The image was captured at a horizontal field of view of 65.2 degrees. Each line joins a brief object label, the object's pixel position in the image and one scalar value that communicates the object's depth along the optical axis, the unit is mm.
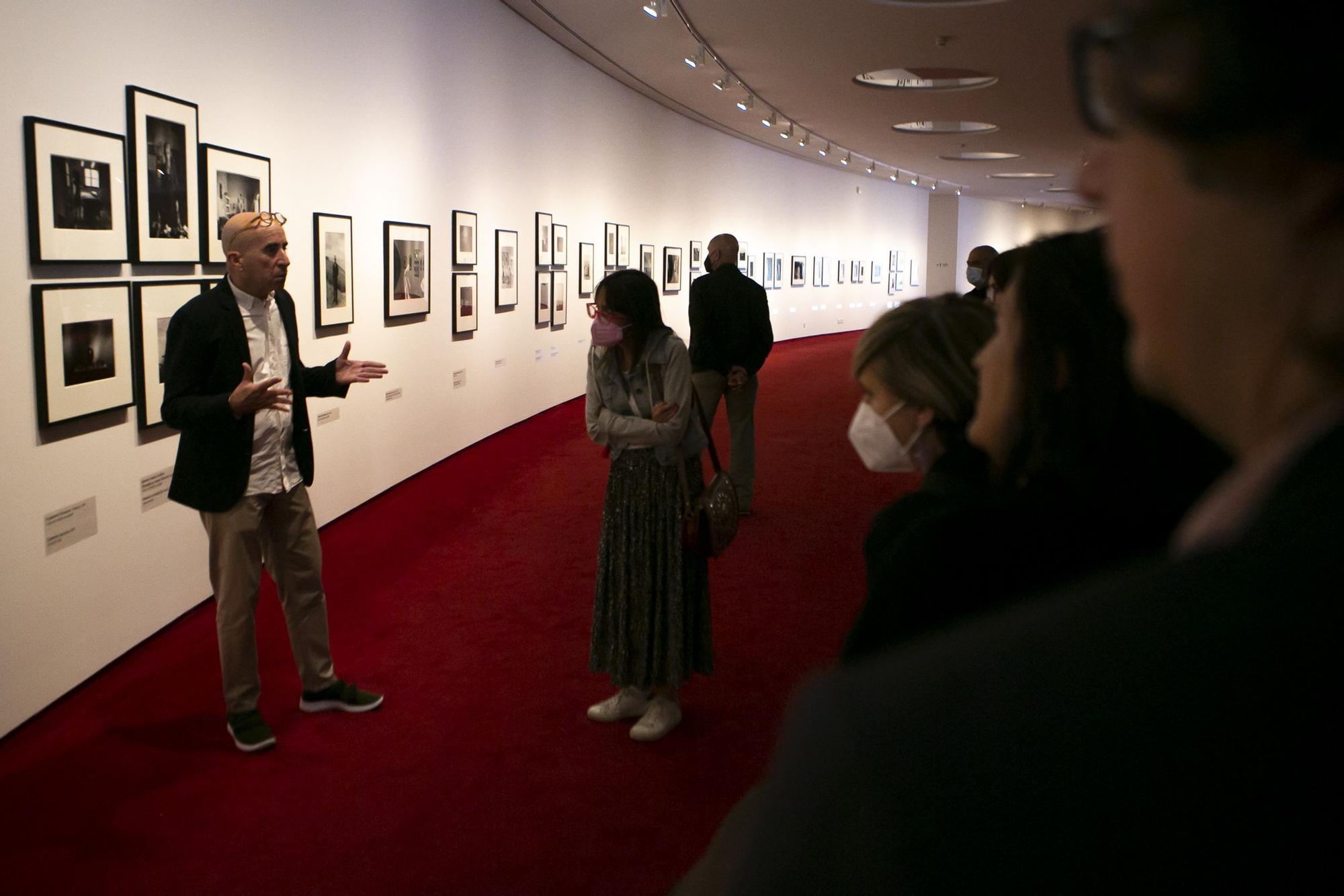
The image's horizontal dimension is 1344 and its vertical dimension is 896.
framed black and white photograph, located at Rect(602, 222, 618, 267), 16828
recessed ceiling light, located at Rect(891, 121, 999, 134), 24094
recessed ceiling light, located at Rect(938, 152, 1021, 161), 28922
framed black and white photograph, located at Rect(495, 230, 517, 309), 12836
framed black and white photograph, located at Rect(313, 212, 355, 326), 8305
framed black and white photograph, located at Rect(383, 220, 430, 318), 9781
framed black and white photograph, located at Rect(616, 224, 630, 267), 17359
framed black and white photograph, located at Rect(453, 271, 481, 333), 11539
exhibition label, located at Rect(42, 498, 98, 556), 5113
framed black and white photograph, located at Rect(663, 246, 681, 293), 20000
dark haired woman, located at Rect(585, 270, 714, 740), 4719
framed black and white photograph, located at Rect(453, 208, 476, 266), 11492
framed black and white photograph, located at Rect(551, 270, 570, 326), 15023
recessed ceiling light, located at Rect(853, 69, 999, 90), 18531
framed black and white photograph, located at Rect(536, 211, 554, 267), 14133
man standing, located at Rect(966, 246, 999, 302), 9797
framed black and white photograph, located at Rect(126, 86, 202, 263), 5688
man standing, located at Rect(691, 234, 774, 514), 8664
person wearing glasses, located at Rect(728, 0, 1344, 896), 446
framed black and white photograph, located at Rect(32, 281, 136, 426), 4949
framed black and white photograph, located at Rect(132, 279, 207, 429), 5773
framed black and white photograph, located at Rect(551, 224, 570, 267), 14766
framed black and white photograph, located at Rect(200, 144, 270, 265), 6500
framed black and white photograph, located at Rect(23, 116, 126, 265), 4852
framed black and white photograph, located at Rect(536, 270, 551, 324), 14406
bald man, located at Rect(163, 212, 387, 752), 4559
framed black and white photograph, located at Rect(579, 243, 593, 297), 15945
